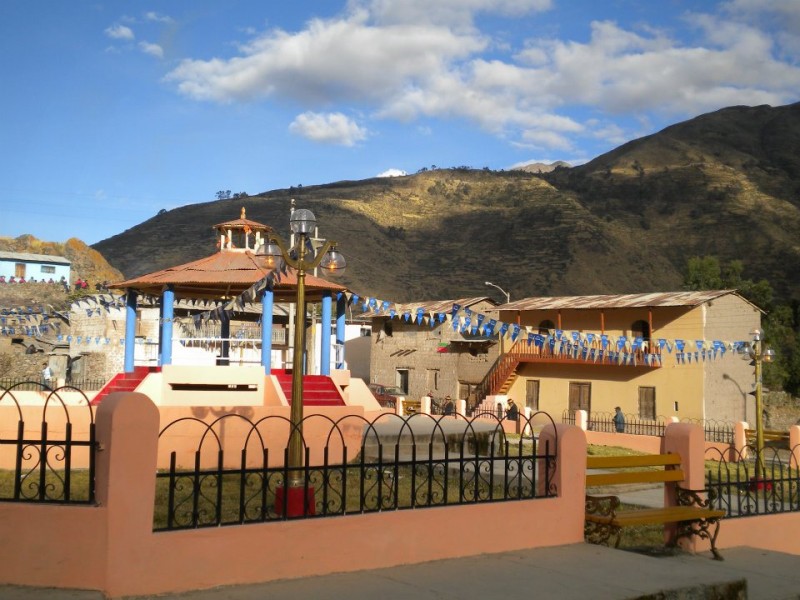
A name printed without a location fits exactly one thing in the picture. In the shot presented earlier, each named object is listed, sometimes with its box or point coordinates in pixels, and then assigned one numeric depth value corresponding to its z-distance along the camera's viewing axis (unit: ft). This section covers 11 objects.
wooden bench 28.68
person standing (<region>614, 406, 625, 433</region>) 91.05
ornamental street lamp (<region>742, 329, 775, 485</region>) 56.90
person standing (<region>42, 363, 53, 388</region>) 109.82
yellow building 101.14
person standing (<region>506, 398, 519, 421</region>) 91.35
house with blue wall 179.93
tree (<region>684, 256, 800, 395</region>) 130.00
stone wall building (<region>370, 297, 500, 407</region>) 125.02
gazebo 57.72
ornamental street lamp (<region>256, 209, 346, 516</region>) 29.19
